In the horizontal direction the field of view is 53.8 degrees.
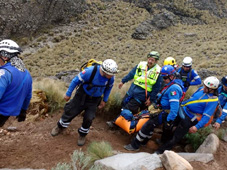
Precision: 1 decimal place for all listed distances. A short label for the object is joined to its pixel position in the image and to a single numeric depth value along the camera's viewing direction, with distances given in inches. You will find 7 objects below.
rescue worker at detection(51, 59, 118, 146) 188.1
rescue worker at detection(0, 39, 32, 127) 135.6
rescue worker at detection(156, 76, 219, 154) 178.7
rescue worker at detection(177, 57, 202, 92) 259.7
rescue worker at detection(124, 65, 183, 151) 183.2
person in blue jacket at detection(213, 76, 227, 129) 233.9
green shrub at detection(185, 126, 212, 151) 214.5
